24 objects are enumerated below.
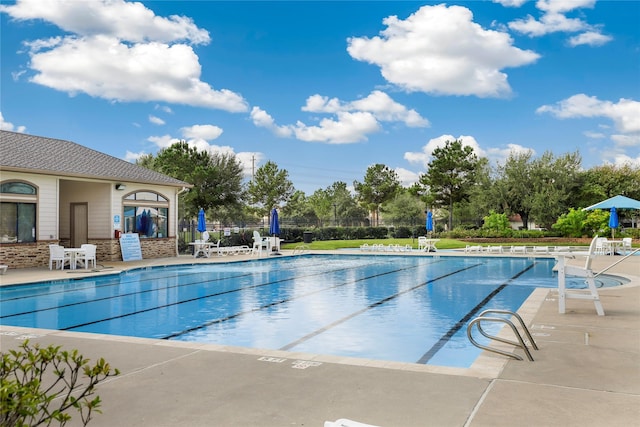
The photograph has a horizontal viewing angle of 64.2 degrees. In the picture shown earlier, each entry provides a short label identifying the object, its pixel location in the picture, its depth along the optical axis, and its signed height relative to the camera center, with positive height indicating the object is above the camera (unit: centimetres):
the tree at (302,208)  6750 +259
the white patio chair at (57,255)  1543 -73
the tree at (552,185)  3472 +275
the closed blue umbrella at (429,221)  2710 +21
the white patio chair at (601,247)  2126 -102
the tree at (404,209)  5020 +167
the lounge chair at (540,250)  2331 -125
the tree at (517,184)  3669 +289
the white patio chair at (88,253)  1575 -70
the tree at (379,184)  6244 +520
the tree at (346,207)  6556 +257
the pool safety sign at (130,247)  1870 -63
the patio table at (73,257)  1564 -81
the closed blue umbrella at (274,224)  2295 +17
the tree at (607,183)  3694 +303
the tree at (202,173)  3897 +435
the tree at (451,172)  4553 +480
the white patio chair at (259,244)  2178 -70
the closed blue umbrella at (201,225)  2222 +17
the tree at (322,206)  6800 +280
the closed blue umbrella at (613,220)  2267 +11
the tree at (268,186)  5012 +415
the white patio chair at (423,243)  2478 -86
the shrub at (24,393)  196 -64
